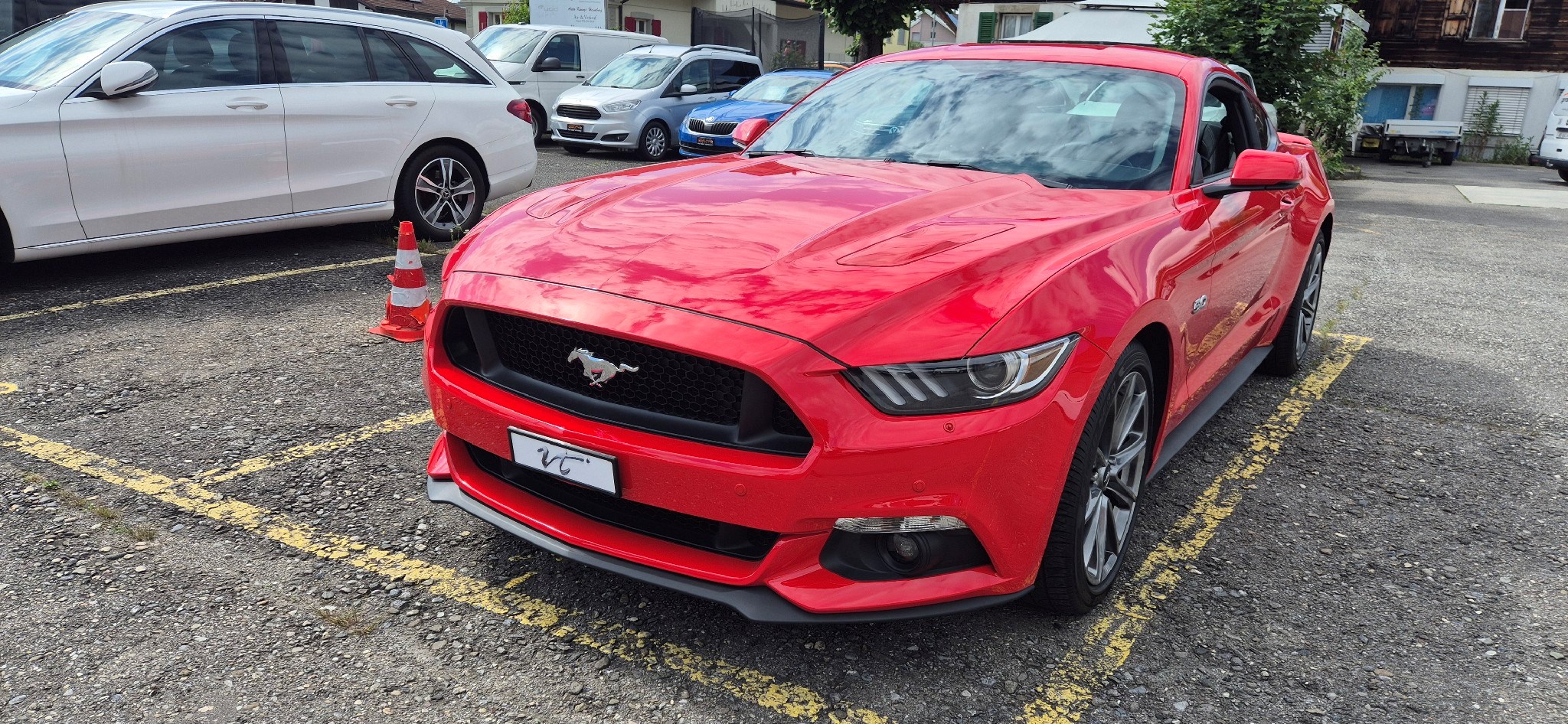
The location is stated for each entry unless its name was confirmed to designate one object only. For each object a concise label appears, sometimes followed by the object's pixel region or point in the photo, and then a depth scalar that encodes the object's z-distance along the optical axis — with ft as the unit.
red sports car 7.80
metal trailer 85.56
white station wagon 19.08
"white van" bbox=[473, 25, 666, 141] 55.16
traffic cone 17.37
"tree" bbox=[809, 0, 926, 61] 75.61
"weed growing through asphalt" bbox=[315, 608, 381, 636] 9.21
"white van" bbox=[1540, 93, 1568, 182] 71.87
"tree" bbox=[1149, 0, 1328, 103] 48.65
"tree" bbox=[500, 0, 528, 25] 112.88
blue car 47.01
